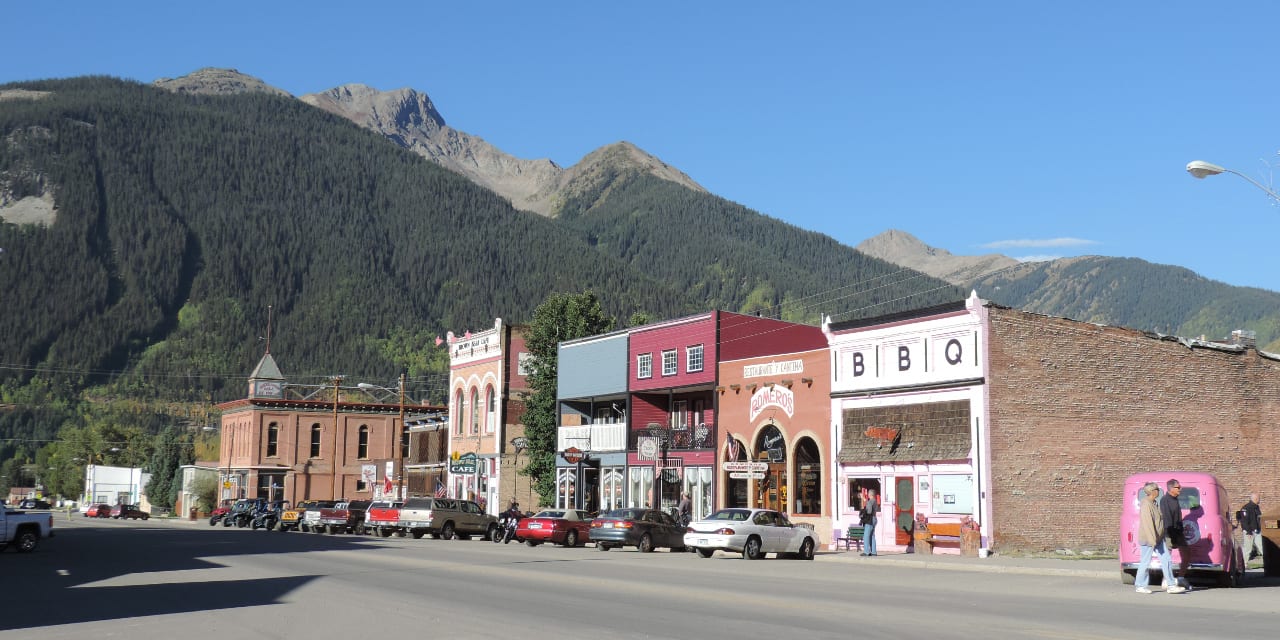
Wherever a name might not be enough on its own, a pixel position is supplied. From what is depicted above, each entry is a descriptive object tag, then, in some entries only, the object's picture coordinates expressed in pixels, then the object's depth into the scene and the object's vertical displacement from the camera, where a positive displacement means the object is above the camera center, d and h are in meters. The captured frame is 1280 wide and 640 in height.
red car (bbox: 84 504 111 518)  96.19 -3.73
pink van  21.47 -0.91
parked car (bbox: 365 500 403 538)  48.38 -1.97
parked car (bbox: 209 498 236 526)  70.75 -2.87
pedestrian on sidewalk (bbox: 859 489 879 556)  33.44 -1.34
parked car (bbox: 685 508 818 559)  32.59 -1.67
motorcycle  43.62 -2.15
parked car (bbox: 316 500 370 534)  52.78 -2.15
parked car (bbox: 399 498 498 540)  46.72 -1.94
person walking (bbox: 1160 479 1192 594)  20.34 -0.78
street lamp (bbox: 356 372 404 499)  60.81 +0.14
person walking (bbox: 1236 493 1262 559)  27.06 -0.90
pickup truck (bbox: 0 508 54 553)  36.31 -1.99
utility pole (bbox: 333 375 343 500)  90.06 -1.20
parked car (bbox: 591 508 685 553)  37.75 -1.83
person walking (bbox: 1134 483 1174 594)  20.02 -0.97
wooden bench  35.78 -1.77
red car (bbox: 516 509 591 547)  40.19 -1.92
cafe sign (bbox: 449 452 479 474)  64.88 +0.30
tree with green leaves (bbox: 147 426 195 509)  119.25 -0.23
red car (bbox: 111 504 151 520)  94.00 -3.69
